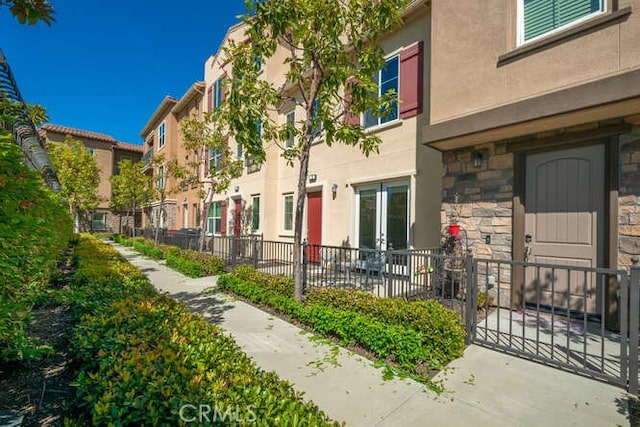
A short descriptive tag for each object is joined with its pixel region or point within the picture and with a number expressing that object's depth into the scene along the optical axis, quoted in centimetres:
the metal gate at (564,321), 285
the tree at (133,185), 1755
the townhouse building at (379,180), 721
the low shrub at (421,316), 352
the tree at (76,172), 1531
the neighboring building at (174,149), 1895
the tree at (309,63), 437
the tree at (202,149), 1109
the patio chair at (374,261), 652
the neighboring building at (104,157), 2912
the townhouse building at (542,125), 401
